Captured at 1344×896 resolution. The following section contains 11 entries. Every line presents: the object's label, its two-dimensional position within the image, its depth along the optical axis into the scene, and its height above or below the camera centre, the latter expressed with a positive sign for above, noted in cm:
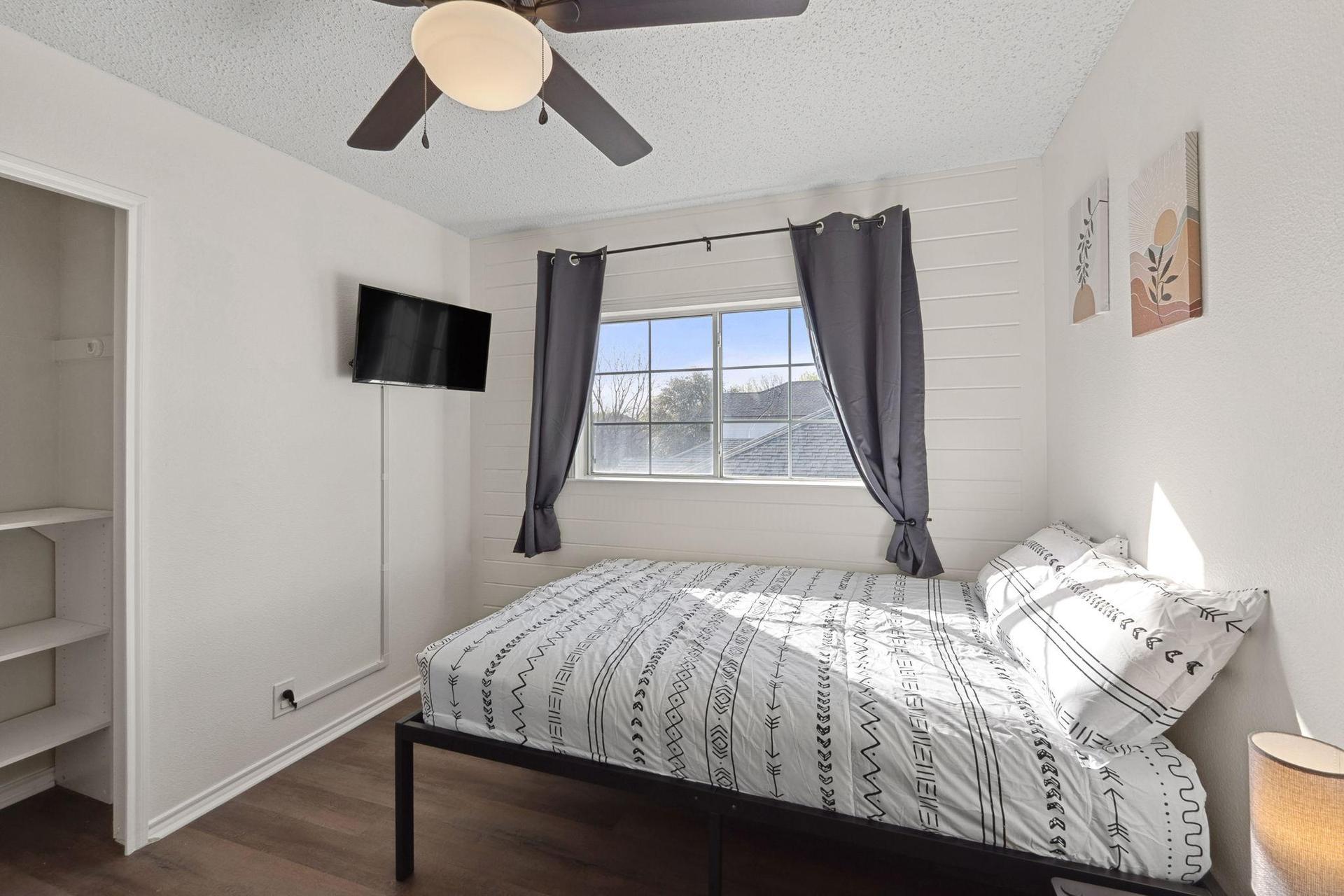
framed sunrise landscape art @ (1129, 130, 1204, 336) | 144 +55
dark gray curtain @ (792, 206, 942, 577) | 280 +48
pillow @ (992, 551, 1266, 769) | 123 -45
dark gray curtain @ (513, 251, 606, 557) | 339 +48
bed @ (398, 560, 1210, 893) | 129 -72
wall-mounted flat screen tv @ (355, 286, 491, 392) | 281 +57
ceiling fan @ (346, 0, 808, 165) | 123 +90
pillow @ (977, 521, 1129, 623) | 190 -39
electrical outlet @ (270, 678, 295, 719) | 258 -110
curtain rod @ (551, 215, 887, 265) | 284 +112
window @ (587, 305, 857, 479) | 318 +28
